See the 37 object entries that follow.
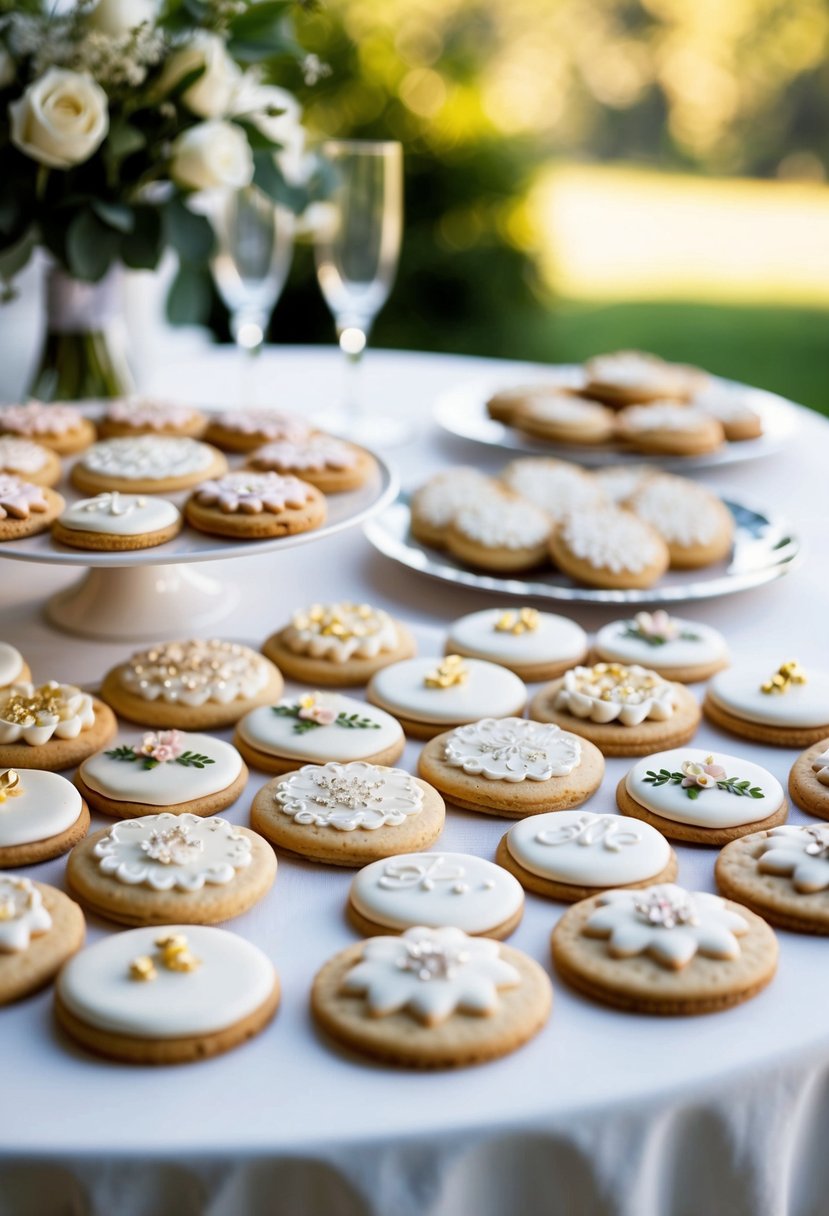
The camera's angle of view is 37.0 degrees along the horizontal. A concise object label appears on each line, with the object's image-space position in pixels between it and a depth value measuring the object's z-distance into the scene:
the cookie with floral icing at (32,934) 0.92
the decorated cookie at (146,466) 1.47
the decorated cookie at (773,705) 1.33
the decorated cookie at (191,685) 1.34
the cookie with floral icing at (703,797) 1.14
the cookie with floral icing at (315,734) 1.25
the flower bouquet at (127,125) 1.67
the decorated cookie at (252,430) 1.69
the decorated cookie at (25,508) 1.33
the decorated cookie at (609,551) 1.66
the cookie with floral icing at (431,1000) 0.86
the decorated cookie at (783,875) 1.02
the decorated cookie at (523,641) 1.47
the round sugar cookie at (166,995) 0.85
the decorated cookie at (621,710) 1.31
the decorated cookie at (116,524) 1.31
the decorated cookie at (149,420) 1.68
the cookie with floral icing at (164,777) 1.16
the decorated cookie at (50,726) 1.24
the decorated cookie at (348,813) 1.09
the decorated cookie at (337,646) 1.45
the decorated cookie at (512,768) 1.18
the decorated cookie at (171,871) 0.99
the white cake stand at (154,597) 1.56
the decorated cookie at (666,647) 1.46
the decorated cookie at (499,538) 1.71
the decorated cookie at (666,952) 0.91
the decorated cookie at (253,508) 1.36
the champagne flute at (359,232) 2.08
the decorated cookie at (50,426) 1.63
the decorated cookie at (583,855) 1.05
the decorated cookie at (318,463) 1.56
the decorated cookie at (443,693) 1.33
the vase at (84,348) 2.02
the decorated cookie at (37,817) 1.08
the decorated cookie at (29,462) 1.48
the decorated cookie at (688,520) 1.76
